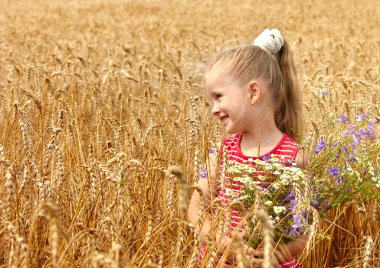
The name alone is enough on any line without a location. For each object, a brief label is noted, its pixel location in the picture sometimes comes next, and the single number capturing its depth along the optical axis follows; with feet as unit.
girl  6.68
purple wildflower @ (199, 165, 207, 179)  6.60
